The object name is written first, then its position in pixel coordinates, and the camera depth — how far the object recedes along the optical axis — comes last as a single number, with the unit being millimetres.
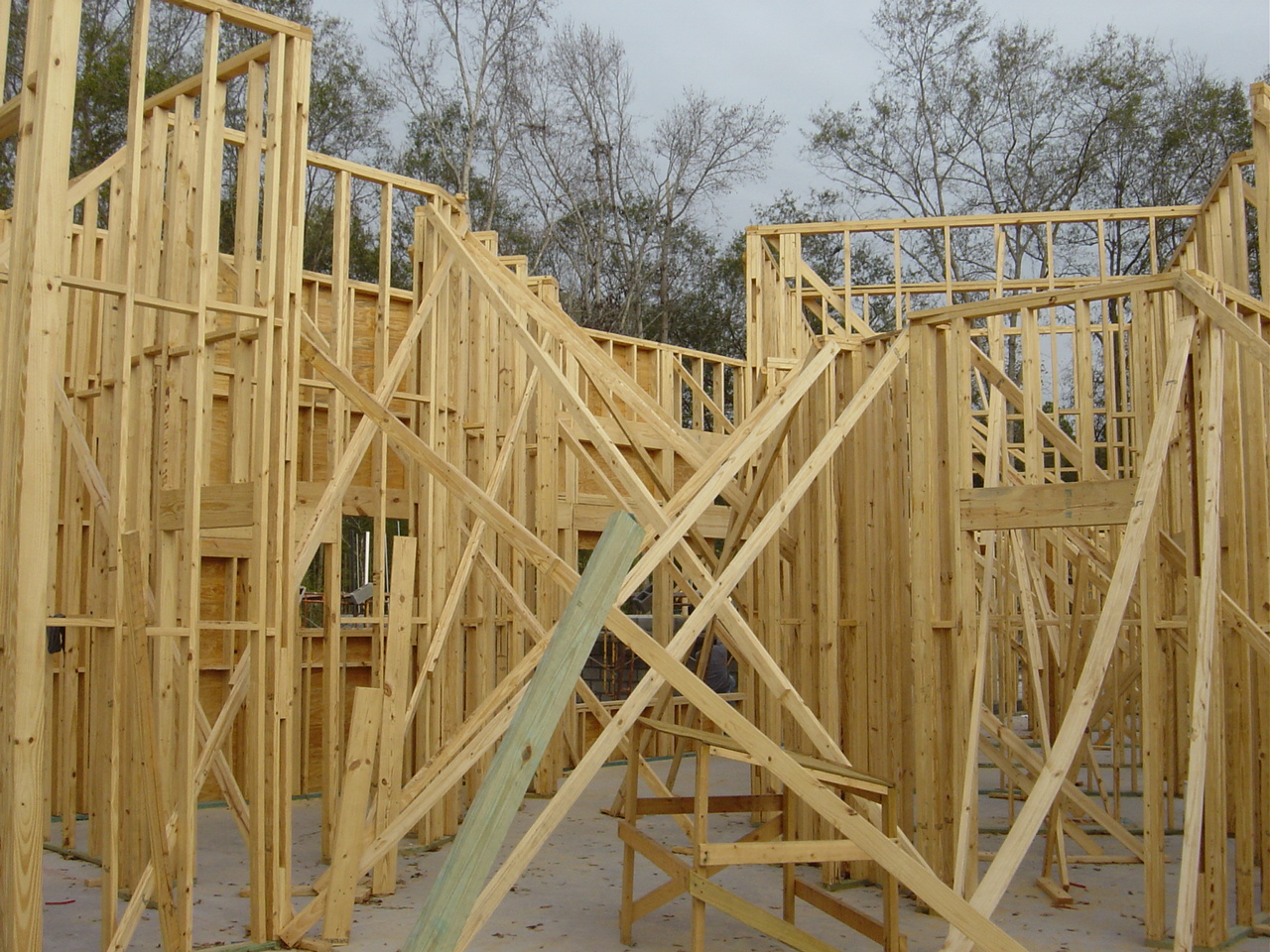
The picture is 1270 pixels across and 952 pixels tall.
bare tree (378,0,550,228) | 29438
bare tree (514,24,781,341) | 31516
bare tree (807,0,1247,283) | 29672
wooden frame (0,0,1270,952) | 5480
